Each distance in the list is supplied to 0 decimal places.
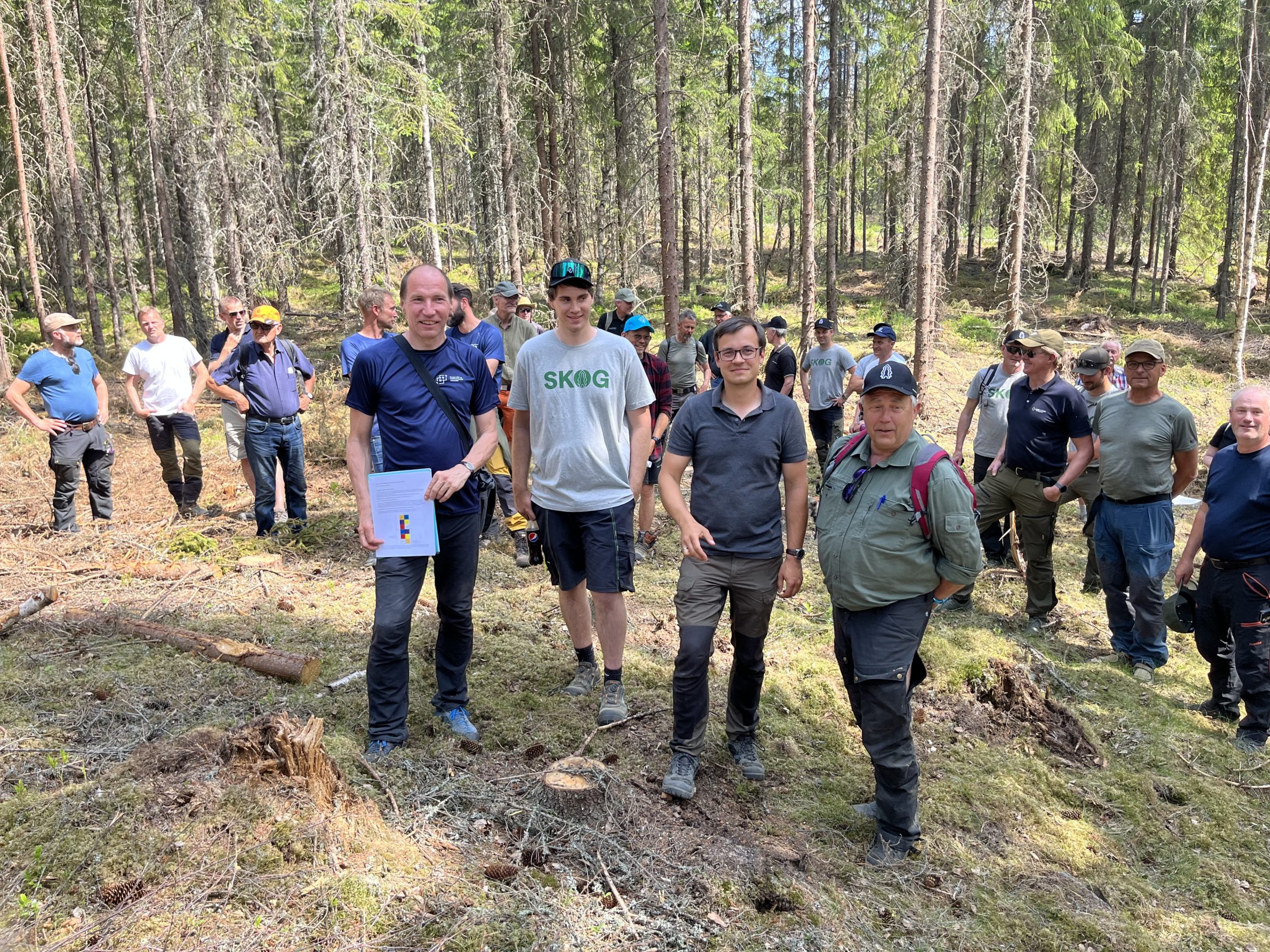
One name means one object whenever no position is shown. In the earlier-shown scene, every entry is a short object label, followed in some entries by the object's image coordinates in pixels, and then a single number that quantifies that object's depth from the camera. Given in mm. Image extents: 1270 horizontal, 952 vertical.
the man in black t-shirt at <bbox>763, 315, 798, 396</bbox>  9219
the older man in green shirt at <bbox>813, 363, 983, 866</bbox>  3240
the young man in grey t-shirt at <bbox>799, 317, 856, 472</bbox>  9594
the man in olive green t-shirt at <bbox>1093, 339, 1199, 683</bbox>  5645
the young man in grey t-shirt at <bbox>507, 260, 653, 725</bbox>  4016
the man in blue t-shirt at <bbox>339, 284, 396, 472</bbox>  6996
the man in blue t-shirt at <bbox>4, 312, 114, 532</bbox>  7191
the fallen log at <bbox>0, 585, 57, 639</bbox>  5145
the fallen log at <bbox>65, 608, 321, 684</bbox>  4516
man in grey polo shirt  3652
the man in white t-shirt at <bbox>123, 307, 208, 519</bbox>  7727
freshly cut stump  3299
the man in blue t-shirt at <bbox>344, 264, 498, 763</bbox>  3672
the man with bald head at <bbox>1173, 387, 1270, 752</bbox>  4781
